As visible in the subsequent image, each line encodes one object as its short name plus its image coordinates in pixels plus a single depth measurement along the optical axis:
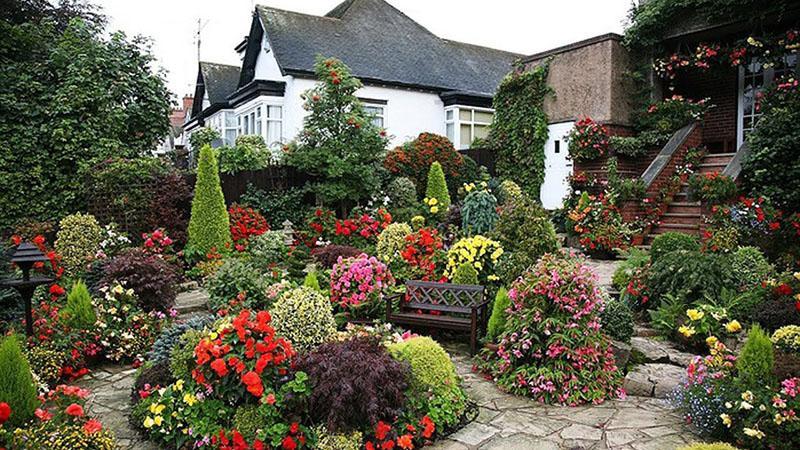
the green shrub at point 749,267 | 6.39
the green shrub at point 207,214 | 9.49
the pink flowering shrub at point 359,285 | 6.20
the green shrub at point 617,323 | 5.29
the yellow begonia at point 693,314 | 5.21
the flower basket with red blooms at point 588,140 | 12.30
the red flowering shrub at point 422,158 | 13.49
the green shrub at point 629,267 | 7.33
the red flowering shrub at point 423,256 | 6.77
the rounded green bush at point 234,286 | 5.88
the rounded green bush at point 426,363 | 4.01
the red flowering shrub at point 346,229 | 10.51
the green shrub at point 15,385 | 3.25
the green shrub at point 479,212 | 7.46
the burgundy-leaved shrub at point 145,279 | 6.05
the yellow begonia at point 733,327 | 4.99
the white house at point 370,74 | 16.55
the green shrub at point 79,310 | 5.32
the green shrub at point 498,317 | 5.28
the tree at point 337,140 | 11.84
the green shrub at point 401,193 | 12.51
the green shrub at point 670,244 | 7.48
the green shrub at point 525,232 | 6.45
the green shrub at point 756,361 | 3.67
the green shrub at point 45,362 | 4.72
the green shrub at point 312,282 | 5.43
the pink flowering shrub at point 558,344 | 4.51
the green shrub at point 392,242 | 7.14
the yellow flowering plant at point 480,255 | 6.35
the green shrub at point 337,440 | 3.47
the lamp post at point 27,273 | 4.55
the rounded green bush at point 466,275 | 6.17
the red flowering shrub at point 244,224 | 10.47
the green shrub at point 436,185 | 12.64
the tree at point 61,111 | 9.95
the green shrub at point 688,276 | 5.95
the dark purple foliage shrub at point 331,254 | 8.03
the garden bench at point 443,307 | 5.62
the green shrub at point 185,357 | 3.83
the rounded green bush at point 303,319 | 4.50
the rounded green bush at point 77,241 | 8.09
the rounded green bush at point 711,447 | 2.91
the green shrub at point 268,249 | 9.07
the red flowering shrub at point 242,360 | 3.53
